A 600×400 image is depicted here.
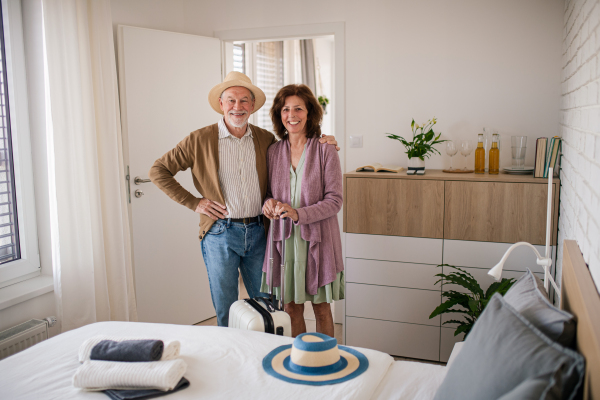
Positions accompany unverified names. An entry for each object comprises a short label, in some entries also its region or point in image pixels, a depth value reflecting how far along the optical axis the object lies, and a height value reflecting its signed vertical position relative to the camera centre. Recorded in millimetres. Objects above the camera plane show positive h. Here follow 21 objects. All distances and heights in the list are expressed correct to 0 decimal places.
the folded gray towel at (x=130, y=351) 1492 -656
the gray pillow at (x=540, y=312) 1037 -422
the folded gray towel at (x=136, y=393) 1369 -728
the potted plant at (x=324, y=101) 5334 +411
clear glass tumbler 2727 -83
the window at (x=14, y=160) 2387 -91
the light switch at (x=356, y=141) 3250 -24
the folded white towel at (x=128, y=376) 1399 -688
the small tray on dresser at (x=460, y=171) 2908 -211
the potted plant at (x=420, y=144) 2863 -44
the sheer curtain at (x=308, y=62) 5383 +854
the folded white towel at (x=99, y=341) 1543 -680
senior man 2395 -231
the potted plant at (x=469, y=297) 2363 -821
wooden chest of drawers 2619 -596
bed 1384 -732
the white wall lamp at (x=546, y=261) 1620 -446
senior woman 2404 -285
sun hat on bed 1470 -721
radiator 2139 -889
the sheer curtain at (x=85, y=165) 2422 -125
